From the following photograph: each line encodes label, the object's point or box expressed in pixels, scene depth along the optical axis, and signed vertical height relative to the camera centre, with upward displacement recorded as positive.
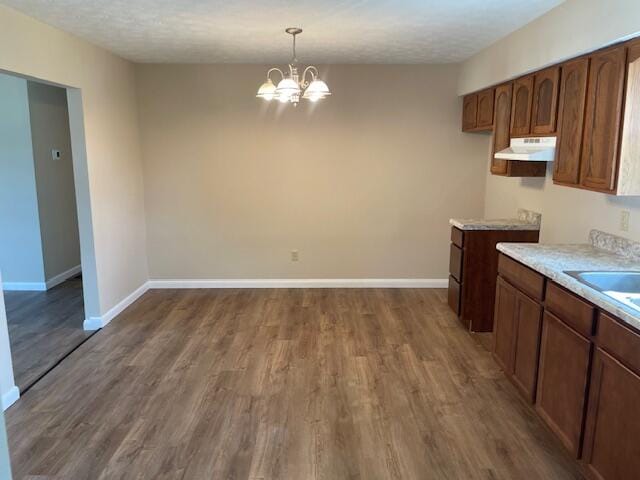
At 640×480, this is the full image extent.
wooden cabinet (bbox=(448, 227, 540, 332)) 4.17 -0.92
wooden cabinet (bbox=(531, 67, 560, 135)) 3.28 +0.45
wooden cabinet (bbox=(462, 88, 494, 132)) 4.62 +0.54
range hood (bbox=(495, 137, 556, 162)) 3.32 +0.11
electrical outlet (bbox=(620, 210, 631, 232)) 2.99 -0.33
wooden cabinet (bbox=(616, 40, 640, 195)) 2.50 +0.17
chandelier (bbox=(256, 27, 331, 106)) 3.49 +0.54
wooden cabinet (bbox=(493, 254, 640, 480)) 2.01 -1.01
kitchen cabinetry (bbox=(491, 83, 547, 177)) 4.06 +0.23
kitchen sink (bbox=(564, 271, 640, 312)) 2.56 -0.60
